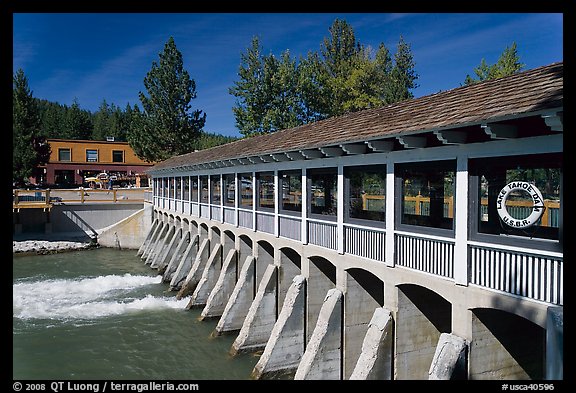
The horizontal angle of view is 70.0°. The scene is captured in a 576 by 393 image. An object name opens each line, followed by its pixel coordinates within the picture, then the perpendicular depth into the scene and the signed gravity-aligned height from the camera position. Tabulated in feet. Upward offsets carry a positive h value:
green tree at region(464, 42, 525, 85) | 106.11 +32.20
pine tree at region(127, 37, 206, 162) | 157.79 +30.15
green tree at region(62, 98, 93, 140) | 309.01 +49.28
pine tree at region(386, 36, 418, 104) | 135.85 +38.76
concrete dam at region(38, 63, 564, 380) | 20.43 -4.09
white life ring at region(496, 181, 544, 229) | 19.80 -0.80
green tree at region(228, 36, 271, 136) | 136.87 +31.99
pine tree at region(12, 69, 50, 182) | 143.43 +21.44
